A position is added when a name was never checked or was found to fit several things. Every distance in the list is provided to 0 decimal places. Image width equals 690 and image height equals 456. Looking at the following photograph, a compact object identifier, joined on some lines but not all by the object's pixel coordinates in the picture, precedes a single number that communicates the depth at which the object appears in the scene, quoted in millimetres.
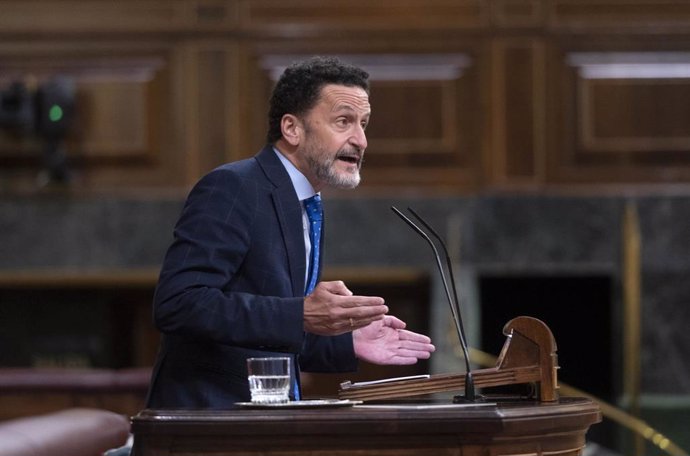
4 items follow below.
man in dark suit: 4477
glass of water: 4285
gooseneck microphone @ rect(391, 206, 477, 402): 4367
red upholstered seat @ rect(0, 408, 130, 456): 4590
